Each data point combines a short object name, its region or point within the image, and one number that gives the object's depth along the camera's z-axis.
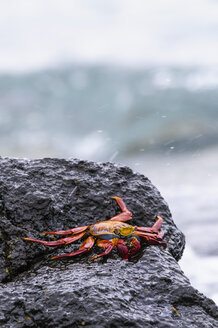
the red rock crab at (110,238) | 7.08
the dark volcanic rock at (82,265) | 5.80
